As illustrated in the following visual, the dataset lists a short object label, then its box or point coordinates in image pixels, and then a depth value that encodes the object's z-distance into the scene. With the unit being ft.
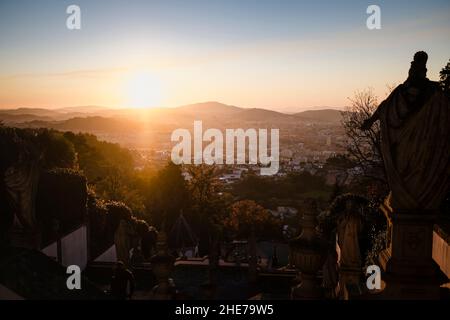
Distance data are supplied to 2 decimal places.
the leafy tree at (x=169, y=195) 121.80
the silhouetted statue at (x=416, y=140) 17.98
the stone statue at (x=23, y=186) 27.91
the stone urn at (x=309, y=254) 20.43
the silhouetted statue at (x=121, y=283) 25.22
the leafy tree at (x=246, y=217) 120.16
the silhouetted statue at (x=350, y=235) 25.70
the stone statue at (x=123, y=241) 29.40
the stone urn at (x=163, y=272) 20.35
